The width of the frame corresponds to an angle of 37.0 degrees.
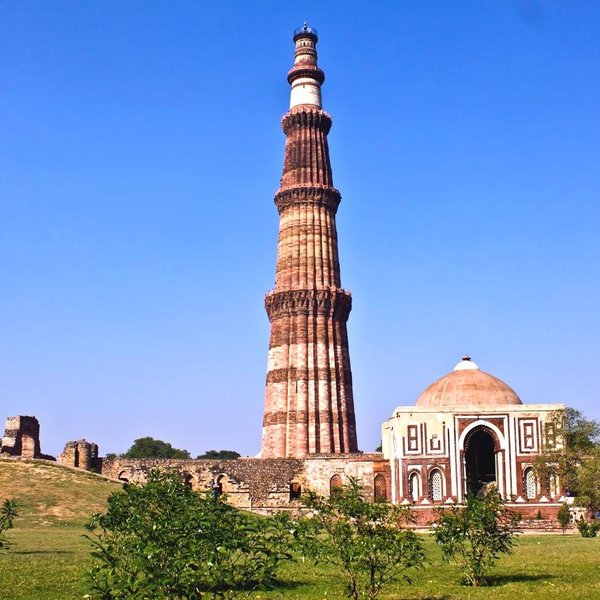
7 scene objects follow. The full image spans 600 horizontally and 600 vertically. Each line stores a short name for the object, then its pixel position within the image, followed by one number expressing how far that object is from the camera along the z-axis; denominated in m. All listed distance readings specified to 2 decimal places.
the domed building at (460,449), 41.53
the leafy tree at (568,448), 39.97
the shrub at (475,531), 16.48
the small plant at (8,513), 19.97
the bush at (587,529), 32.28
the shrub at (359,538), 13.23
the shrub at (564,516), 36.44
